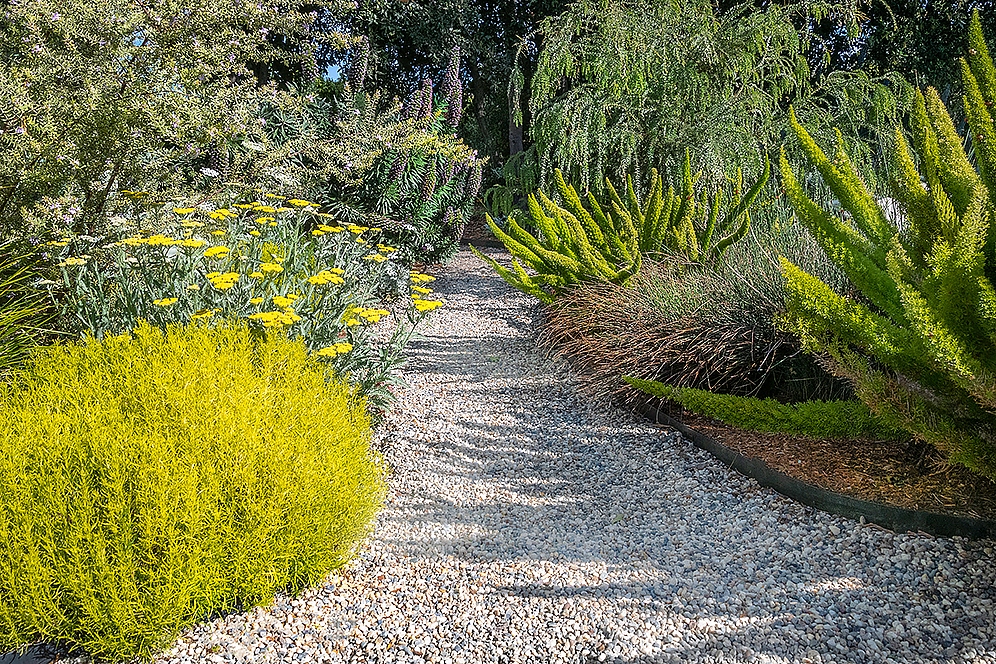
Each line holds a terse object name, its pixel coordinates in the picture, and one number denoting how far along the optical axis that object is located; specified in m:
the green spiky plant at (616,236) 4.39
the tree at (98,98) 3.21
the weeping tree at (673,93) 5.86
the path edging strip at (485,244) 8.60
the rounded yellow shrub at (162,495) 1.73
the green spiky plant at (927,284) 1.99
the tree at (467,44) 9.05
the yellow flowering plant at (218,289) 3.07
